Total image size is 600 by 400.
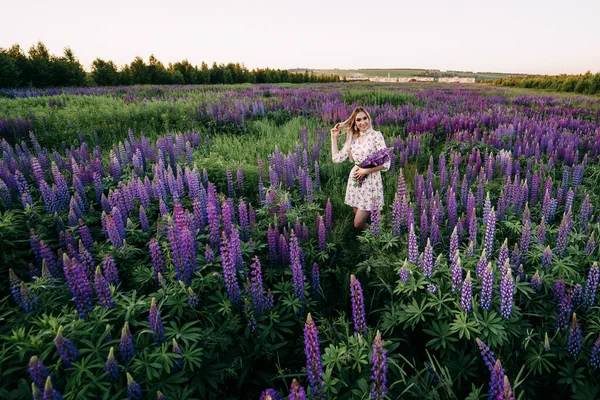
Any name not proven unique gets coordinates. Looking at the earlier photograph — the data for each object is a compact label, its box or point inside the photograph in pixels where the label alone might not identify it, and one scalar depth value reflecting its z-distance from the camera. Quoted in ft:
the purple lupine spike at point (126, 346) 6.31
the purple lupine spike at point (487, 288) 7.49
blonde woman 14.88
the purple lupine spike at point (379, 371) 5.54
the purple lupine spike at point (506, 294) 7.35
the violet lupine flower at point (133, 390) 5.73
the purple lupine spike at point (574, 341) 7.21
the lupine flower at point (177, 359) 6.57
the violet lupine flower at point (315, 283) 9.76
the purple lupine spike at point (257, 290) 8.44
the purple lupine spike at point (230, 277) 8.52
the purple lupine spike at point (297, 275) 8.92
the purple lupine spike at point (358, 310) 6.89
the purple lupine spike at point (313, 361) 5.73
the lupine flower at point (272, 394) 5.91
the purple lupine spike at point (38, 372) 5.48
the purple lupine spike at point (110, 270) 8.61
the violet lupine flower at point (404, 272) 8.57
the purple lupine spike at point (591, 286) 8.27
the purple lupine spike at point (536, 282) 8.74
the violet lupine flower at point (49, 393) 4.96
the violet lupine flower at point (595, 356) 6.90
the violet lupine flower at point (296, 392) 4.71
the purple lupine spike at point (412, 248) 9.12
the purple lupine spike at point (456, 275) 7.94
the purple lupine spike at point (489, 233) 9.61
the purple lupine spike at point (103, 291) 7.17
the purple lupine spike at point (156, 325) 6.76
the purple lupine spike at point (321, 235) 11.46
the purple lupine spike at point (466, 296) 7.41
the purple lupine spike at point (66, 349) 5.97
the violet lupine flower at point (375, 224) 11.80
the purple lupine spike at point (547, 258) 9.41
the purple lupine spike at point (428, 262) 8.51
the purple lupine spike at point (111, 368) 5.95
